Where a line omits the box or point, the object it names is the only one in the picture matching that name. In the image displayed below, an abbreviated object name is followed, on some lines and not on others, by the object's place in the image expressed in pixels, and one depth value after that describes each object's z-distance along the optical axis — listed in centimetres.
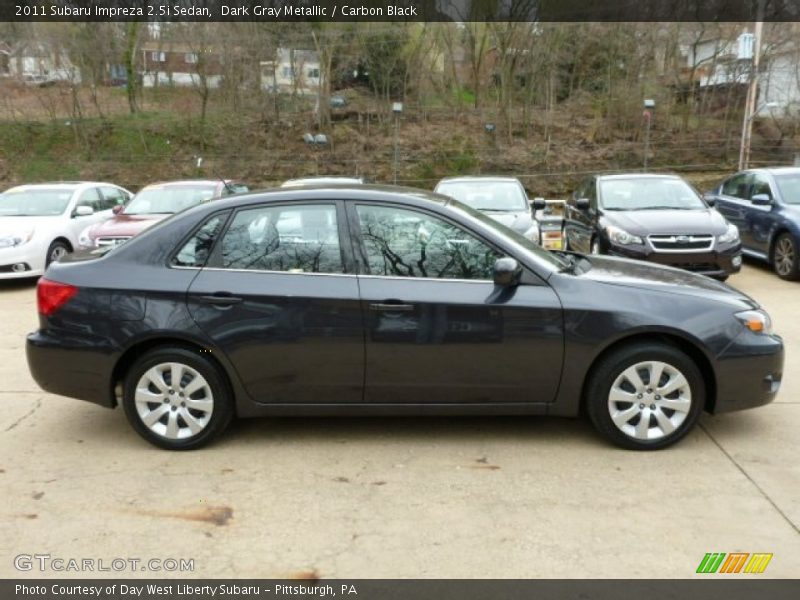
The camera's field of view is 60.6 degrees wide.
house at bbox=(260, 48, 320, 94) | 2420
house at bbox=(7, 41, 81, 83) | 2362
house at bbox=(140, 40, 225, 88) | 2372
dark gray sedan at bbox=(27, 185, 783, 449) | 405
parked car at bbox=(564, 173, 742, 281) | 846
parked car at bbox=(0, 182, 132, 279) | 979
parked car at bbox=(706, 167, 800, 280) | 959
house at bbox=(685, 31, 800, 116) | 2177
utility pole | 1820
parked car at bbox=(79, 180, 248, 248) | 1001
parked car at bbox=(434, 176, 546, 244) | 968
